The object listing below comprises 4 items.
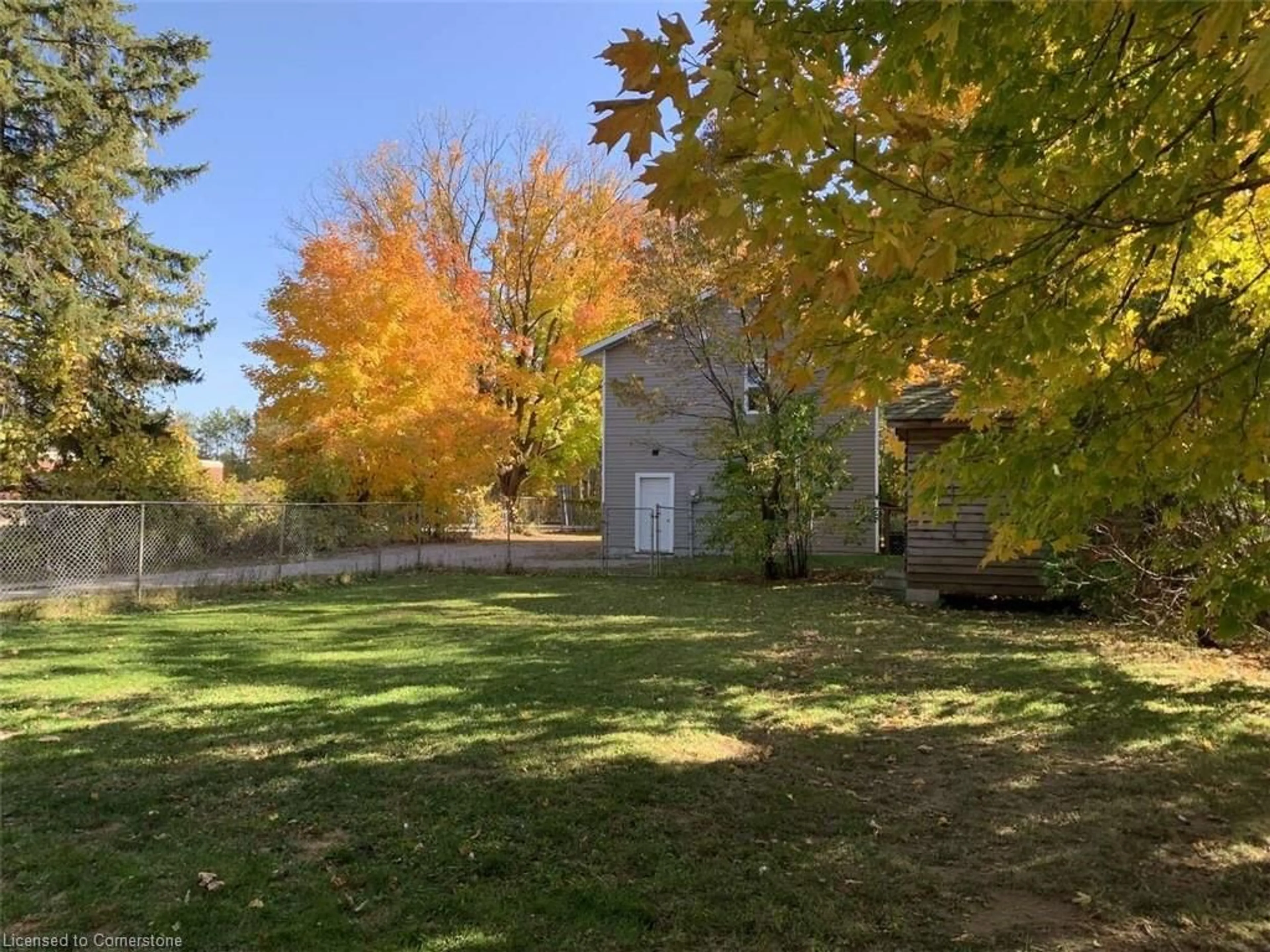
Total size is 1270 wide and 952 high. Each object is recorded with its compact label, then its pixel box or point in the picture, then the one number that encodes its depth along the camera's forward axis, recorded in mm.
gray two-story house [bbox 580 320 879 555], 16719
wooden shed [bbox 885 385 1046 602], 11625
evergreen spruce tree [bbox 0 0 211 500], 16719
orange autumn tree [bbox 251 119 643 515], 21688
